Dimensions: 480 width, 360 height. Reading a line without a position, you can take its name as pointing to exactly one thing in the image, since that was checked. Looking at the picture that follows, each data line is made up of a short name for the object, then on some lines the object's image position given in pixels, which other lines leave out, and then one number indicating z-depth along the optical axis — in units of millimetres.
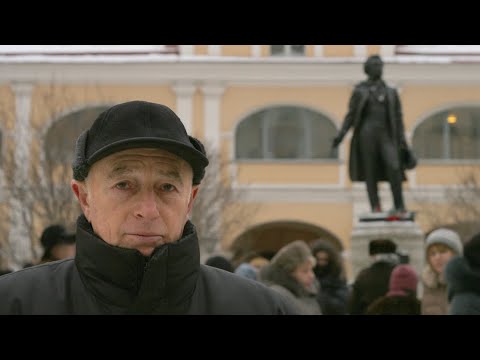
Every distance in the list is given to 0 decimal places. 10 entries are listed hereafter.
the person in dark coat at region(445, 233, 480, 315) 5445
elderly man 2396
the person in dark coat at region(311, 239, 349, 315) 8969
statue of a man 14023
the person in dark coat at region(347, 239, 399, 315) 8164
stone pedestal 14016
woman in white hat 7574
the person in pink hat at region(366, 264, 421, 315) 5898
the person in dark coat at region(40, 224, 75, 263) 7141
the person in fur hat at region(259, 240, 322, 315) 7523
